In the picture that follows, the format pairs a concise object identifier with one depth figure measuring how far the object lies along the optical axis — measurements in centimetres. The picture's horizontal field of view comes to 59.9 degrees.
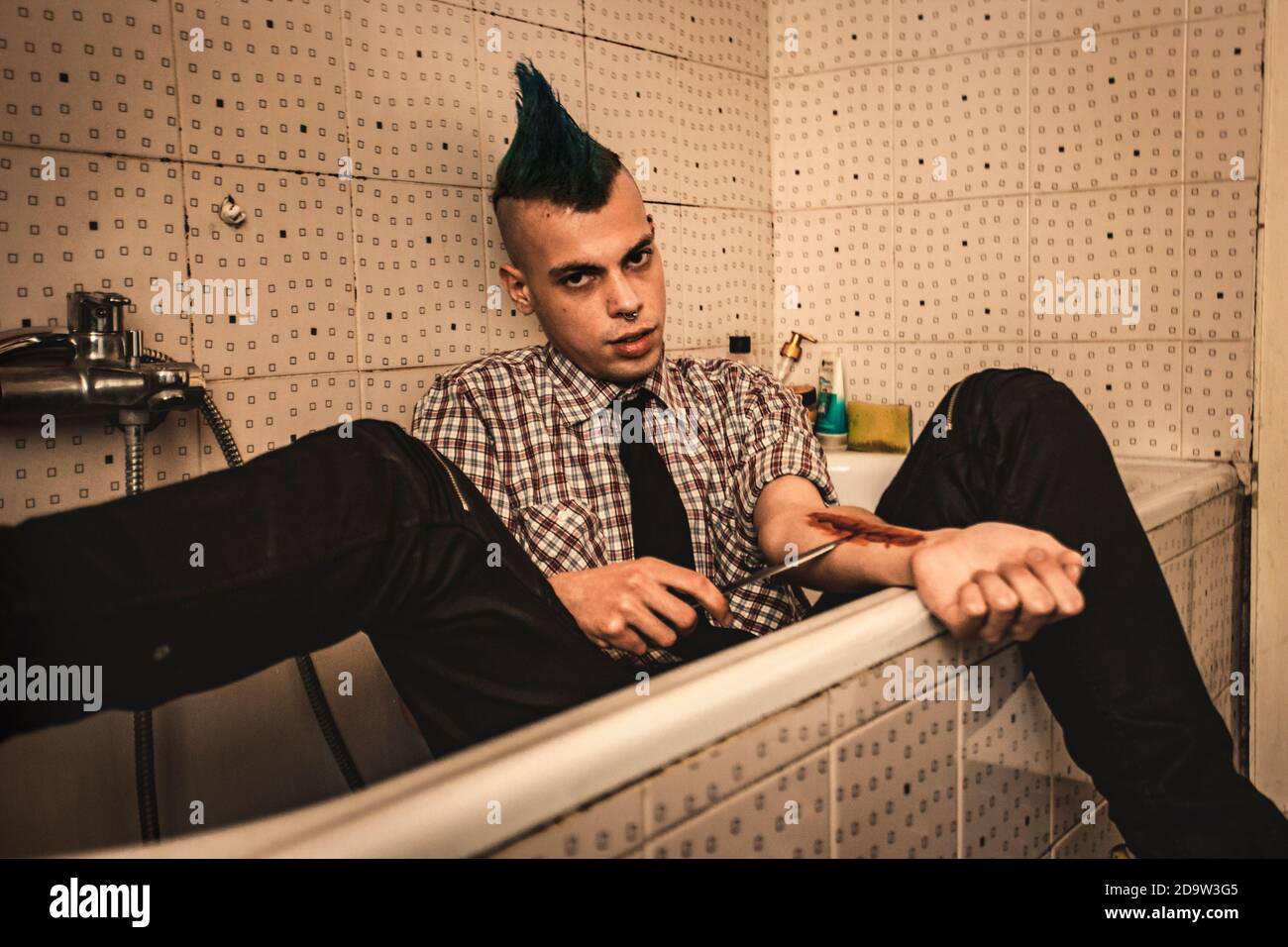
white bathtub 64
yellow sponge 221
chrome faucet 116
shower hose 116
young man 82
